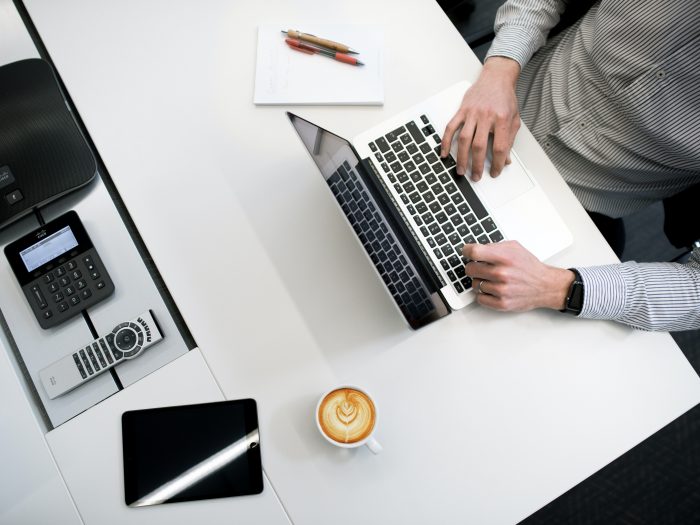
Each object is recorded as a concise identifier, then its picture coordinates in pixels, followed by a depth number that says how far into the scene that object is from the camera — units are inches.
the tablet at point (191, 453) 29.6
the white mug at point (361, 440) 27.5
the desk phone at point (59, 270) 32.3
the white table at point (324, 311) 29.6
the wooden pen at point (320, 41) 34.4
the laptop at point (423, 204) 27.8
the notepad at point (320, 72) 34.2
